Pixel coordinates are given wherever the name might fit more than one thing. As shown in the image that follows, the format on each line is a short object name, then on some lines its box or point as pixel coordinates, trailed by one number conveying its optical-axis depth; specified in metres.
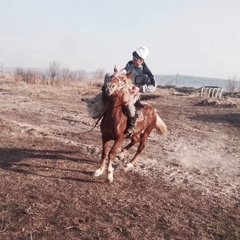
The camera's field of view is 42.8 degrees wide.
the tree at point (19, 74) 30.94
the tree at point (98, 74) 40.88
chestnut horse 5.18
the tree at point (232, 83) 69.82
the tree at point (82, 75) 41.04
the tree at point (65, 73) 40.21
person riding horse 5.75
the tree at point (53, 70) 45.67
